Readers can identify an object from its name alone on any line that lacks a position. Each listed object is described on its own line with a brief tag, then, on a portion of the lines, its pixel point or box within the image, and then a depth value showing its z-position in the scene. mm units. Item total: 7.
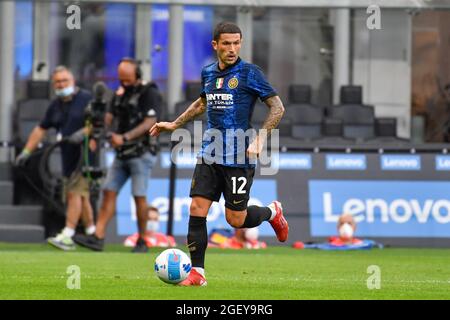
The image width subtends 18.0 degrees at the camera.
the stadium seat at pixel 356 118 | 23469
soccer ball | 11633
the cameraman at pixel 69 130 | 18531
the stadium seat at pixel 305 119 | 23453
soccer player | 11875
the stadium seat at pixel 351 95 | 23984
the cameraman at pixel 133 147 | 17453
